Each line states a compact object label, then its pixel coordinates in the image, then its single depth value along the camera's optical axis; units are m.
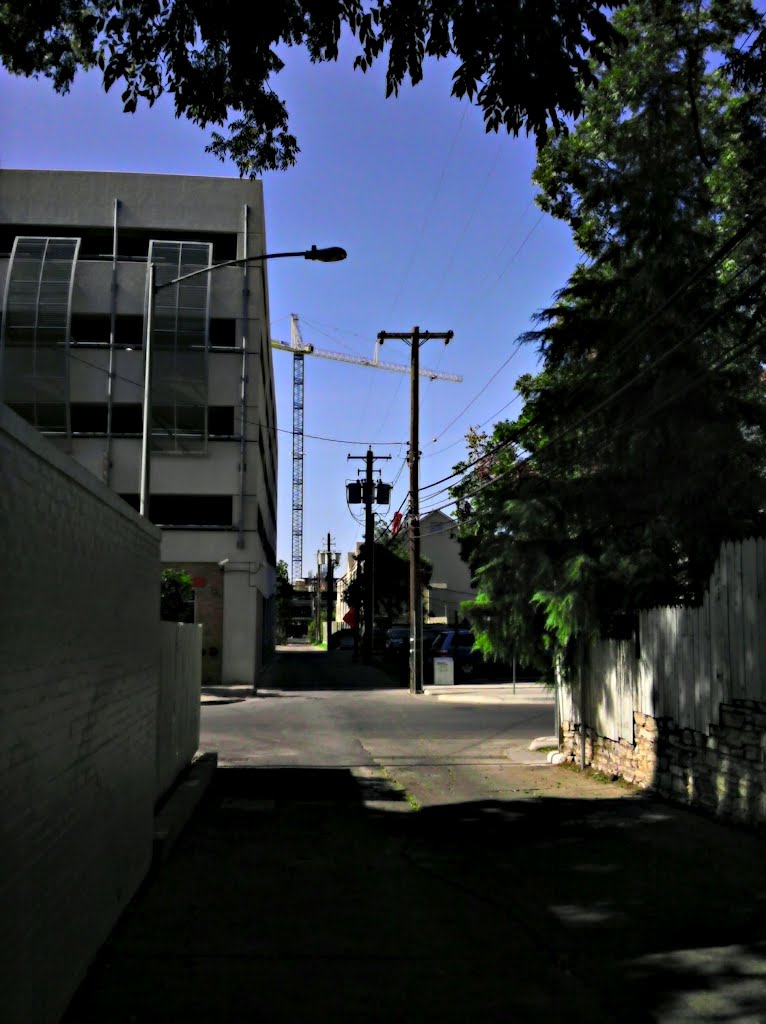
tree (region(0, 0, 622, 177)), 6.51
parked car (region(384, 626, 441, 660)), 48.67
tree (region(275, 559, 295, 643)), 112.38
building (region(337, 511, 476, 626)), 90.50
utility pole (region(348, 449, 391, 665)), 49.47
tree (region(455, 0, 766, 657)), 12.30
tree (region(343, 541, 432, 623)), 67.50
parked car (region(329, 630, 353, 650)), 73.38
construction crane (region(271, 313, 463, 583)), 136.25
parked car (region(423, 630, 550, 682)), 37.88
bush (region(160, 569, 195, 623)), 28.30
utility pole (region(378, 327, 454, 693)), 31.75
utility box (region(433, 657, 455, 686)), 34.59
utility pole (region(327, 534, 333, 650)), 82.38
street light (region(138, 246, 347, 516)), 15.00
